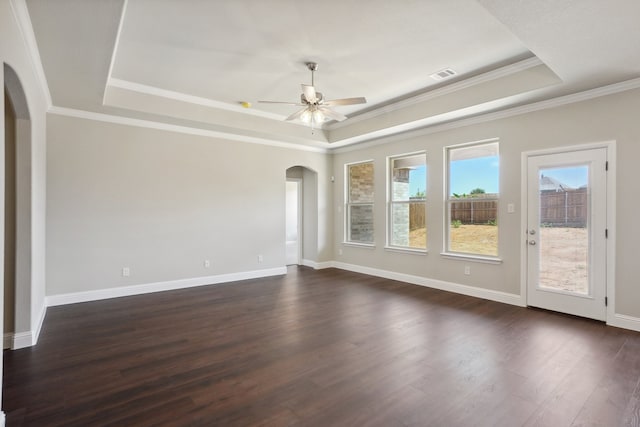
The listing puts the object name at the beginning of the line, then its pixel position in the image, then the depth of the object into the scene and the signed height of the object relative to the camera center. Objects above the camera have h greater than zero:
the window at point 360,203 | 6.86 +0.16
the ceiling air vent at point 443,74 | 4.05 +1.75
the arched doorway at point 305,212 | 7.42 -0.03
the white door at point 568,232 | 3.77 -0.27
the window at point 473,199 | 4.84 +0.18
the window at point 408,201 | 5.83 +0.17
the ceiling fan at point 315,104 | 3.77 +1.29
